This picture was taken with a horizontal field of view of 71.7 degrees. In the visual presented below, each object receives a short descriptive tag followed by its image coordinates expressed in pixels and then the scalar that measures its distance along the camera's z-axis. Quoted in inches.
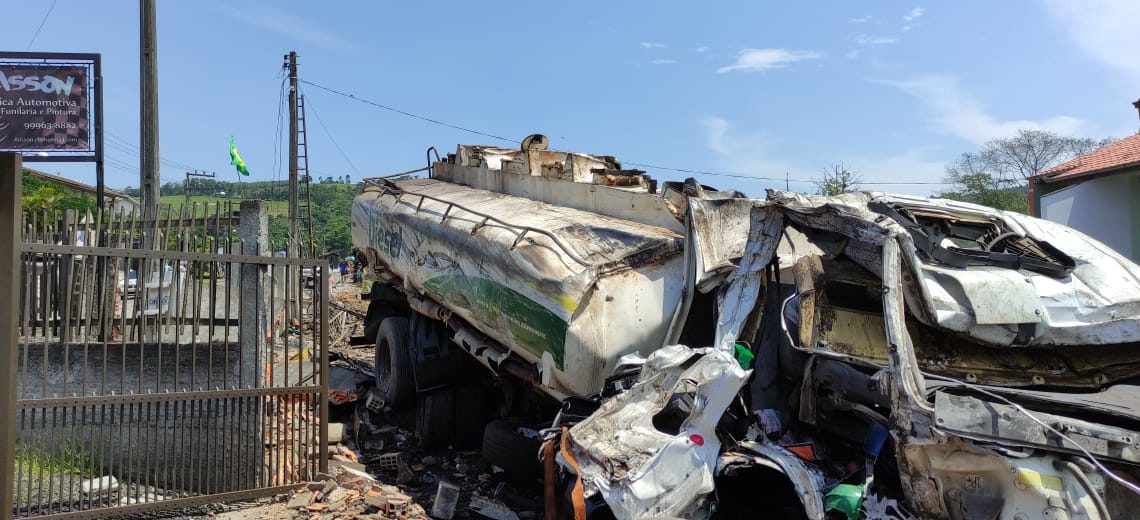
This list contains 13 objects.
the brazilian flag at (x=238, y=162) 1087.6
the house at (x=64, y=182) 1285.1
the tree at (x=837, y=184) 806.0
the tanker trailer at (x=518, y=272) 195.9
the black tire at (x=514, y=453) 230.2
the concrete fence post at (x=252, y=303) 221.3
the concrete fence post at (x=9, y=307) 172.1
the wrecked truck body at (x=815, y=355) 124.4
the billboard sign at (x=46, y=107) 299.6
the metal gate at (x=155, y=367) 189.2
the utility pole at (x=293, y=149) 979.9
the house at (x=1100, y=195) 675.4
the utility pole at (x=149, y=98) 361.4
